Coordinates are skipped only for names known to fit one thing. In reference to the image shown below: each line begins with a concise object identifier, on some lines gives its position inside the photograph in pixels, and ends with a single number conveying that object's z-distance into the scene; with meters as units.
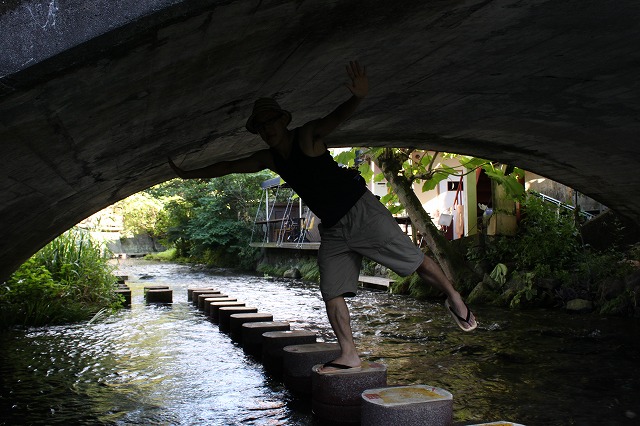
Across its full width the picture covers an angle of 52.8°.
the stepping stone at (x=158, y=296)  12.63
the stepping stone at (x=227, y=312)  9.11
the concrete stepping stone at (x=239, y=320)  8.15
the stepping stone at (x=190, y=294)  13.19
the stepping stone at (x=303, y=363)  5.32
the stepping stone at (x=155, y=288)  13.13
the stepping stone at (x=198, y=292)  12.50
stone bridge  2.33
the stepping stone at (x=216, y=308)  9.98
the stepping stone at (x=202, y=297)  11.63
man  3.96
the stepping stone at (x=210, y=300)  10.78
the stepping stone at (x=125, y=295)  11.86
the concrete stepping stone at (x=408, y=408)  3.63
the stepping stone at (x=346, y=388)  4.42
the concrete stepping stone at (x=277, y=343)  6.20
